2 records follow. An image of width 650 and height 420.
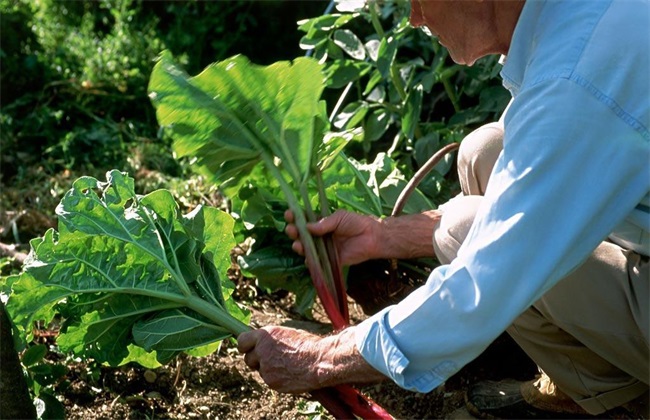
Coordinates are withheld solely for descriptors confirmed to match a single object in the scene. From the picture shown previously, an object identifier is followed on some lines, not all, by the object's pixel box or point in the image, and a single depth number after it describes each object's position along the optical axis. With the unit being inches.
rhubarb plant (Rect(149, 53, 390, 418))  115.6
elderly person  77.9
